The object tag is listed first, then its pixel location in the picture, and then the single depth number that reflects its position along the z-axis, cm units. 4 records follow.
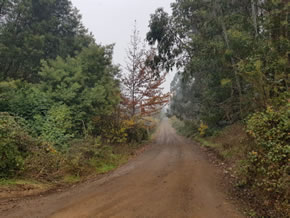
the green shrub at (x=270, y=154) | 371
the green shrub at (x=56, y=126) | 756
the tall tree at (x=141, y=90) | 1518
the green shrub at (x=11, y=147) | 507
